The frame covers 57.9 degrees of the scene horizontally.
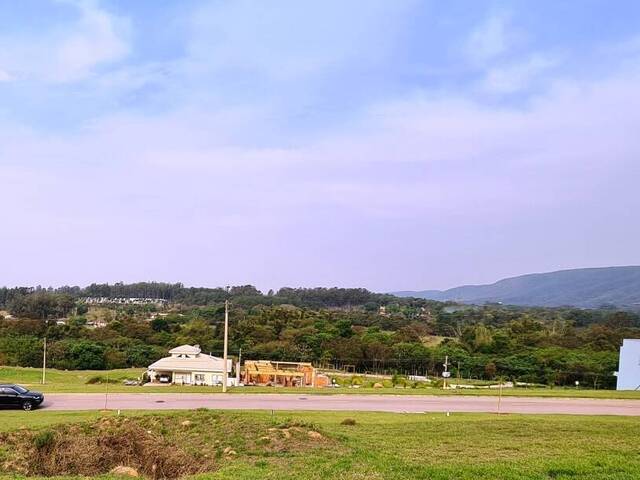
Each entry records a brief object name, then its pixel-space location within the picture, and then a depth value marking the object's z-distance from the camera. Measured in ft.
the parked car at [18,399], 69.00
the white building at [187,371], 134.31
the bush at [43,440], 41.16
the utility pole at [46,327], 213.95
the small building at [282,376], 133.64
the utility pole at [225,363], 90.22
